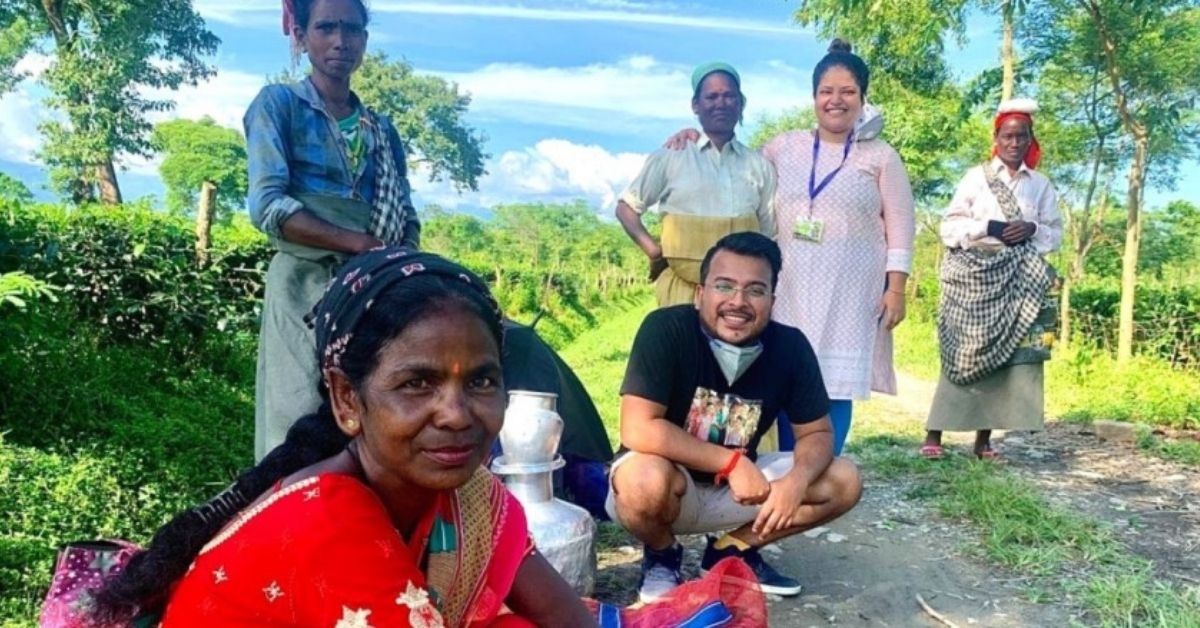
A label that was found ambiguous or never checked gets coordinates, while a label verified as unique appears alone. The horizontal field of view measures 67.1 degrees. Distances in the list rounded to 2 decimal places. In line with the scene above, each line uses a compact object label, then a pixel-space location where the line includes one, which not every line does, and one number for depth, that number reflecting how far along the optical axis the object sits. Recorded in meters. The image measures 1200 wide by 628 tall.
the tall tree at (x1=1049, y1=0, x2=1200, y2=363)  8.19
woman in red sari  1.25
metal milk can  2.78
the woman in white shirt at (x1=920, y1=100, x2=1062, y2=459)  5.20
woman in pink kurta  3.78
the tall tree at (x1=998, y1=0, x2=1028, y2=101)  9.67
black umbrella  3.42
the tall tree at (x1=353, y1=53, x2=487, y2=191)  48.47
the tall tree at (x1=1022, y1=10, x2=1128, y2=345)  10.77
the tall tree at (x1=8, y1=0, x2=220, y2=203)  15.23
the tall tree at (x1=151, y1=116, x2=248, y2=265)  47.91
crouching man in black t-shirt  2.79
